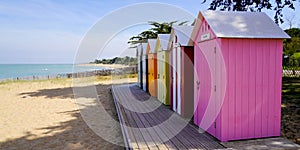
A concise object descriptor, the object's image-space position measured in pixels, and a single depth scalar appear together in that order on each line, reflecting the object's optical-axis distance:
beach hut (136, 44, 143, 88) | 13.03
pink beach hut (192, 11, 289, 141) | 4.23
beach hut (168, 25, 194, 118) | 6.00
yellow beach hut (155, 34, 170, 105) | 7.75
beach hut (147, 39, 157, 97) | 9.55
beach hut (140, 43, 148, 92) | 11.56
